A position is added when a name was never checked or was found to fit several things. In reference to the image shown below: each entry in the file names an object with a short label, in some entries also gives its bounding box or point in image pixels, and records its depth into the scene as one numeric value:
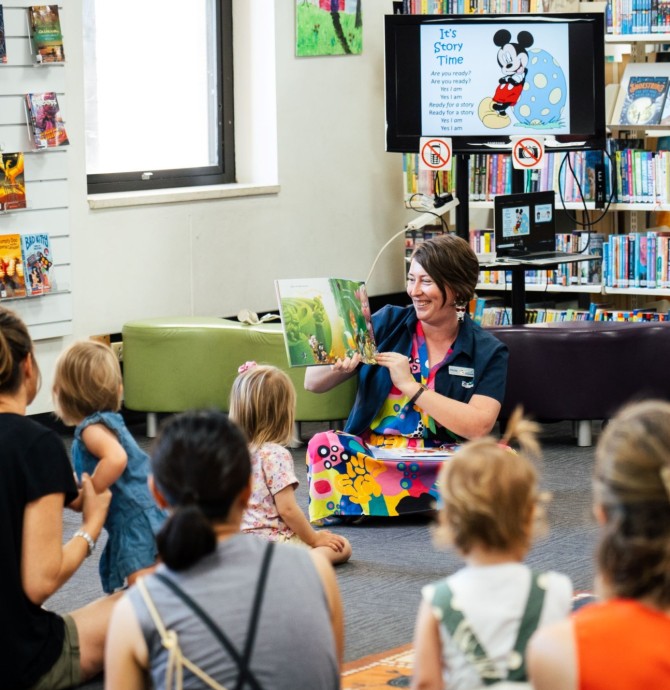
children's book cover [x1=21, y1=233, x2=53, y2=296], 8.75
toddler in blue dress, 4.90
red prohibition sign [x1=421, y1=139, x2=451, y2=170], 9.82
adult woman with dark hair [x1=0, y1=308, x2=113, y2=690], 4.13
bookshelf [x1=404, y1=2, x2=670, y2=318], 10.30
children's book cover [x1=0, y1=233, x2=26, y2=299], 8.56
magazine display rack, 8.59
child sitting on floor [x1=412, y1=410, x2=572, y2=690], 2.89
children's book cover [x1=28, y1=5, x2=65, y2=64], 8.68
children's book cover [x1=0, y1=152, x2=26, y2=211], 8.52
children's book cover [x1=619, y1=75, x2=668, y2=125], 10.22
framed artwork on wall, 10.51
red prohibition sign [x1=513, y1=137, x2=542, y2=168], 9.65
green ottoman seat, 9.01
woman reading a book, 6.74
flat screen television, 9.74
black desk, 9.00
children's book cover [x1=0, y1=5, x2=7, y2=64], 8.46
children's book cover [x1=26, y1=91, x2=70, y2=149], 8.70
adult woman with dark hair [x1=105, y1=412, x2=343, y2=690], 2.94
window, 9.74
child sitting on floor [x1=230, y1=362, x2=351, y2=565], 5.55
